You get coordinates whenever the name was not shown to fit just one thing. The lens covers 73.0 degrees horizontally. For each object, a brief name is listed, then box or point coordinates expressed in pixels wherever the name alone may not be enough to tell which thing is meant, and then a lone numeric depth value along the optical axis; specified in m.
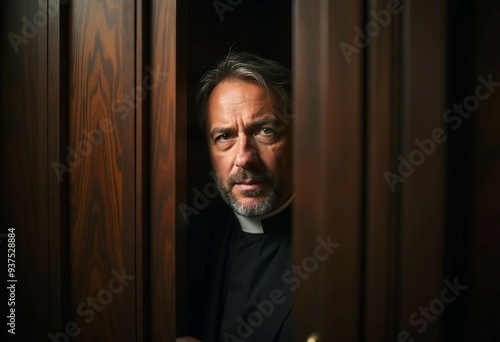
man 1.15
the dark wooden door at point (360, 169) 0.58
